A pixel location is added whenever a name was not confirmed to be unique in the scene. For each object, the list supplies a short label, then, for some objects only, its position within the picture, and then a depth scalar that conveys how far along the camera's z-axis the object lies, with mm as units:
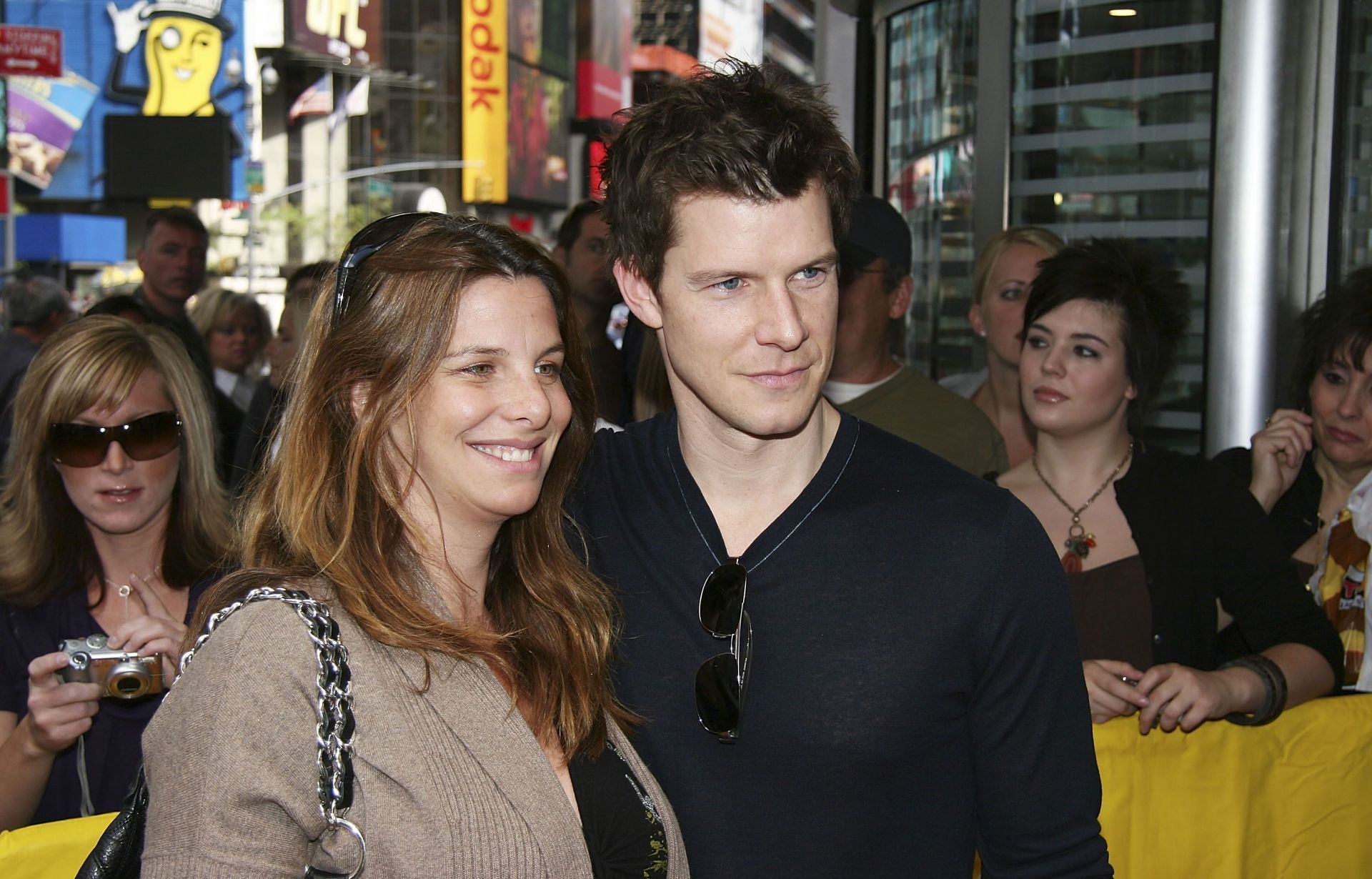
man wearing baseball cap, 4117
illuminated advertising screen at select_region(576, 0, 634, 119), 60000
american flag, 41406
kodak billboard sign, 49500
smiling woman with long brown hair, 1712
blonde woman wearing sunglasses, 2852
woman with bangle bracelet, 3607
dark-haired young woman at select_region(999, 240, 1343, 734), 2699
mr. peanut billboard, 38188
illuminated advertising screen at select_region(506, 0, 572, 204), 52866
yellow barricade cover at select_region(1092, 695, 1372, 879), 2811
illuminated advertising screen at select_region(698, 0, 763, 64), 73125
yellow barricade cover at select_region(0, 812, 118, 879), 2316
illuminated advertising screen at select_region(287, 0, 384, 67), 40594
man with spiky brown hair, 1947
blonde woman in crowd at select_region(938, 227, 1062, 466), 4945
